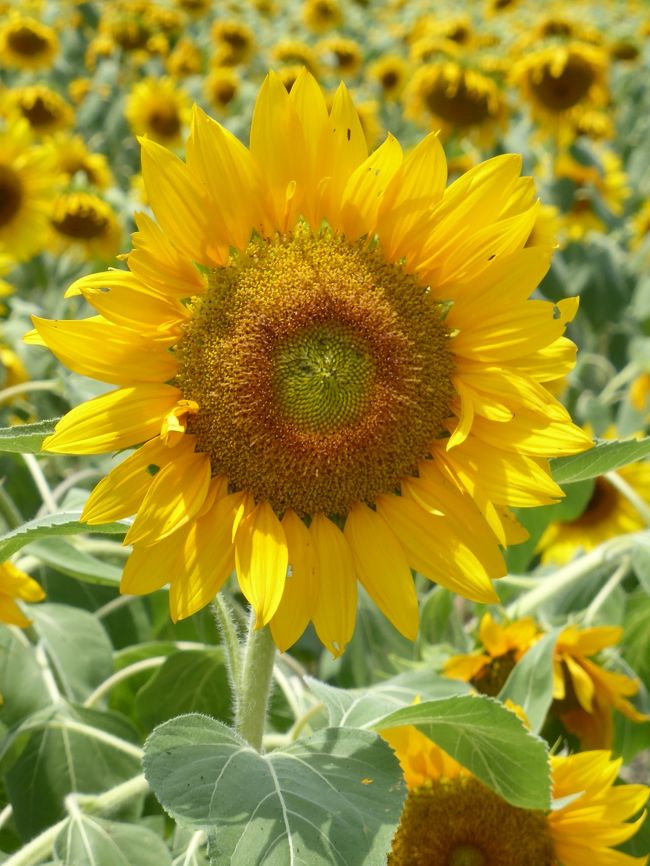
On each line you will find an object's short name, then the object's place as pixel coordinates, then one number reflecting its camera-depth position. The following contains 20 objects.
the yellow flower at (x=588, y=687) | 1.48
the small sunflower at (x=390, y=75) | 5.90
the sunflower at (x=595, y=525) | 2.47
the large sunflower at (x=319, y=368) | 1.01
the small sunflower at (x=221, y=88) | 5.24
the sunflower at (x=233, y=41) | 5.96
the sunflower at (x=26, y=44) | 5.33
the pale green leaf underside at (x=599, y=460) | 1.04
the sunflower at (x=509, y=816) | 1.20
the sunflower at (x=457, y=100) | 3.76
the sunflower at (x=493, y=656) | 1.49
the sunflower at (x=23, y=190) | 3.34
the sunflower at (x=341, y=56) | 6.12
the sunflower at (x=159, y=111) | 4.79
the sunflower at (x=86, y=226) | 3.52
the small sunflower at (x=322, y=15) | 7.16
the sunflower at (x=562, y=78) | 3.86
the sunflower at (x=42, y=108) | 4.49
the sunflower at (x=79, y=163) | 4.03
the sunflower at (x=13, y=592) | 1.24
